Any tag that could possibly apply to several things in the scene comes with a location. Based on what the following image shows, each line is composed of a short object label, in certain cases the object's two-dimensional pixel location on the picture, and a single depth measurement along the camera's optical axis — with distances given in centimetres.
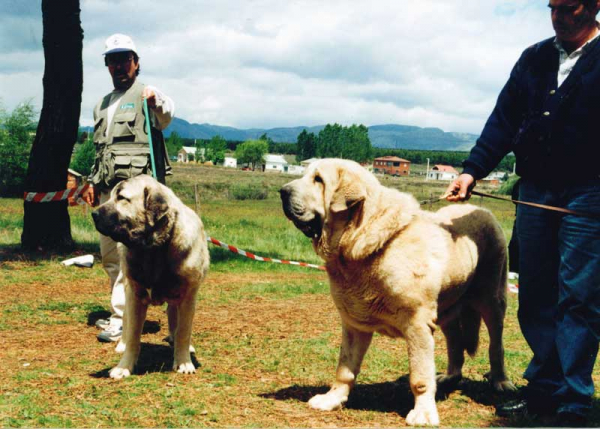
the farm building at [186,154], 15038
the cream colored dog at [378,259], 358
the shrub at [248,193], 3800
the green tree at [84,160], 4578
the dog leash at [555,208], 344
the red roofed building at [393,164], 7191
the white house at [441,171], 8444
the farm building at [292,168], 9541
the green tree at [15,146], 3509
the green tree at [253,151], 11625
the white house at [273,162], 11942
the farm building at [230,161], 14530
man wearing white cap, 551
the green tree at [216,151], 13762
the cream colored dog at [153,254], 444
